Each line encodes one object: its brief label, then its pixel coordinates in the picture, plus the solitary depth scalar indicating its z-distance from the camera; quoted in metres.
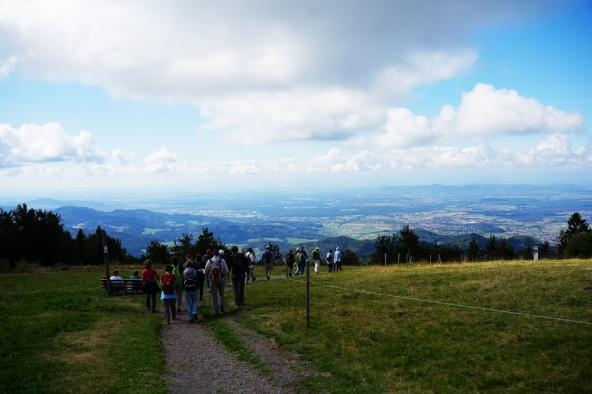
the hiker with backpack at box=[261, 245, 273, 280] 30.42
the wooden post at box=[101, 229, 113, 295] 22.83
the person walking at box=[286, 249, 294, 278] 32.91
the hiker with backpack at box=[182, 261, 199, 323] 17.44
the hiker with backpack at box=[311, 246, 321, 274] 35.25
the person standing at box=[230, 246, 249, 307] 19.39
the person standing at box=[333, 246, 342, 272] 35.94
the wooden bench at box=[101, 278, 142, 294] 24.23
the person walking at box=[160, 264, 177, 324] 17.38
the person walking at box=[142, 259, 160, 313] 19.66
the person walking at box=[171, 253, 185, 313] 19.42
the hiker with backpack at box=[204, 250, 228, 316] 18.44
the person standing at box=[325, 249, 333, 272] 36.84
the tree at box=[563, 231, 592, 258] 51.75
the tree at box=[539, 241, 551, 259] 68.75
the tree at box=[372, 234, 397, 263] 83.56
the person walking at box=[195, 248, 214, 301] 19.64
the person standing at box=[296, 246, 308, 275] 32.28
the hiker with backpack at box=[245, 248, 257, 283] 28.66
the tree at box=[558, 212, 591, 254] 75.12
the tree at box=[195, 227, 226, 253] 72.79
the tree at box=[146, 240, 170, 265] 71.31
